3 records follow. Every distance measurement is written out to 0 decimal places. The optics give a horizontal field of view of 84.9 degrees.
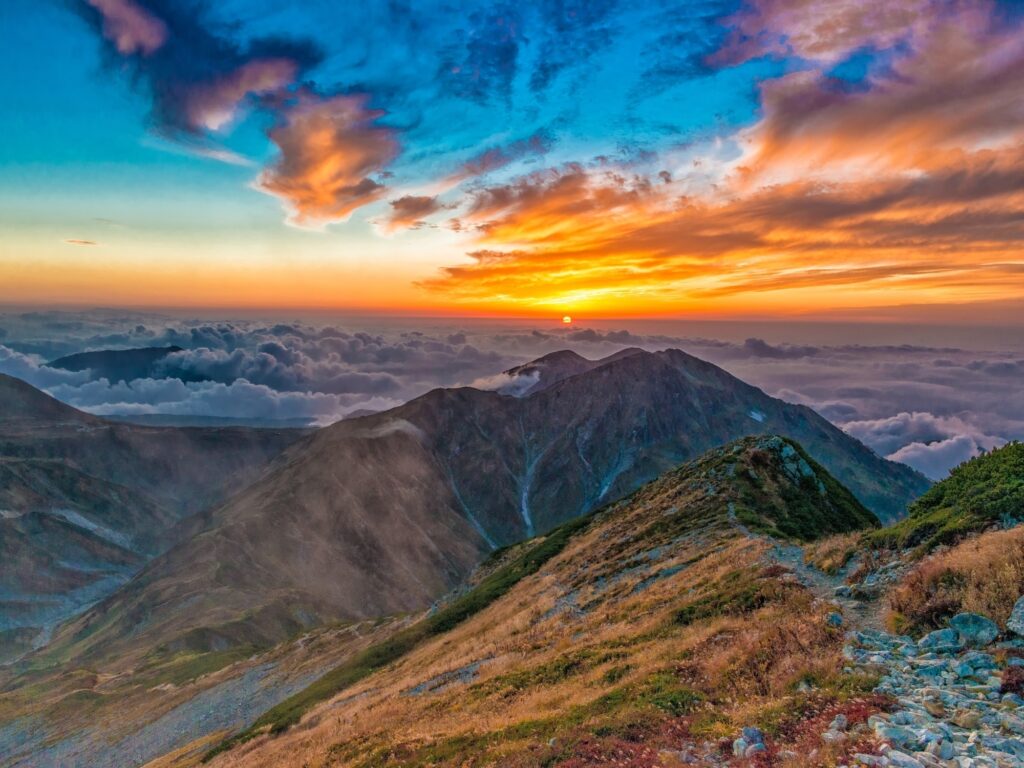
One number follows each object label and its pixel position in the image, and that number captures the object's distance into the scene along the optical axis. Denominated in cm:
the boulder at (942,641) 1717
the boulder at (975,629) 1675
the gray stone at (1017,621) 1623
